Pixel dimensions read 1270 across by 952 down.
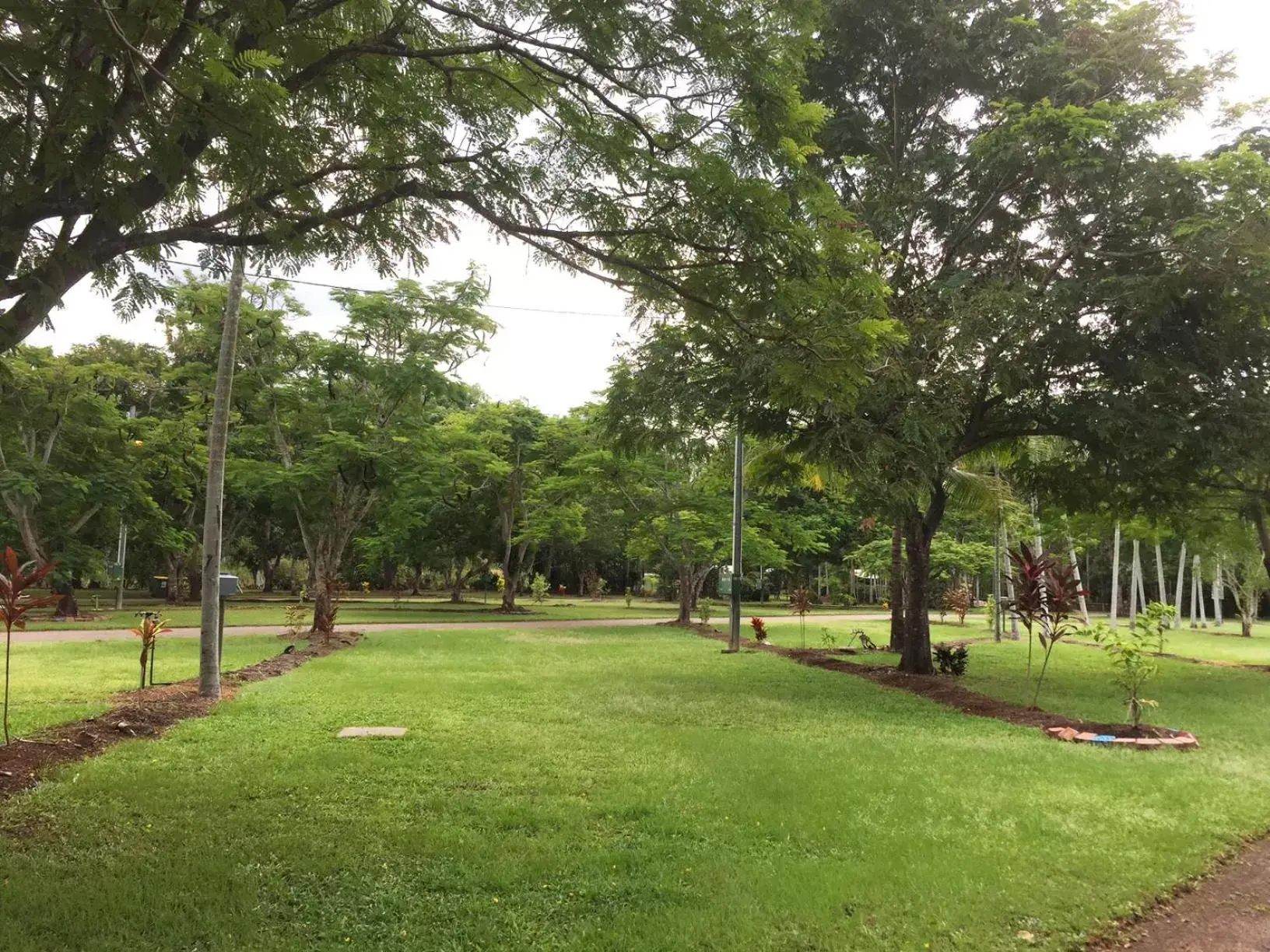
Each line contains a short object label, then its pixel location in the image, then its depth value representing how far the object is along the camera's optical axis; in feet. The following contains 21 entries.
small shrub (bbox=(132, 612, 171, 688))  33.14
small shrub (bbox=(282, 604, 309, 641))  59.22
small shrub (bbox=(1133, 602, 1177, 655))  30.63
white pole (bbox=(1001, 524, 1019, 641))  82.01
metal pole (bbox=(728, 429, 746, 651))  55.57
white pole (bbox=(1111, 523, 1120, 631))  87.35
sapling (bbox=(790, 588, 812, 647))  71.41
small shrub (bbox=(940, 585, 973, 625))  110.52
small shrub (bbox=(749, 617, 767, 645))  66.23
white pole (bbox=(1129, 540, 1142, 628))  91.40
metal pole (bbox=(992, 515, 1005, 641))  79.18
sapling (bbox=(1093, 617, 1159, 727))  29.50
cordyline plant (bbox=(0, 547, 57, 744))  21.42
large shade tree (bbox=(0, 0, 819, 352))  11.52
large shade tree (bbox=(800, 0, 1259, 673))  35.99
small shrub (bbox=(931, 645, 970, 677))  48.01
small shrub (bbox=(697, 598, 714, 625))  82.84
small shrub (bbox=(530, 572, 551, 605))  122.52
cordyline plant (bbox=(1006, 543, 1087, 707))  33.04
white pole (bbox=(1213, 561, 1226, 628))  120.16
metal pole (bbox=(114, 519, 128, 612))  85.28
